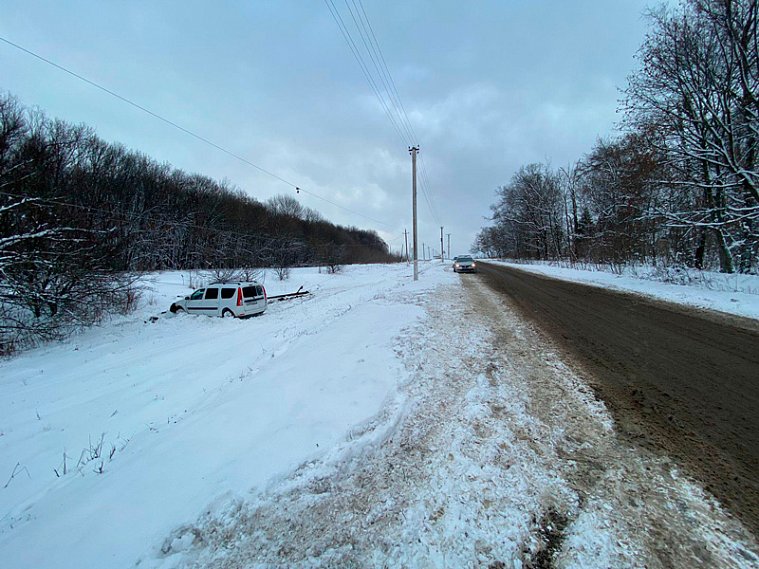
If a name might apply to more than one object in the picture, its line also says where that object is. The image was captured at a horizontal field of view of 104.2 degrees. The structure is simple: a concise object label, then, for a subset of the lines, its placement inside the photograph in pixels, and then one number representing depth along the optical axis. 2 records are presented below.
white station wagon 13.68
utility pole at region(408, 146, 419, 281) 21.03
